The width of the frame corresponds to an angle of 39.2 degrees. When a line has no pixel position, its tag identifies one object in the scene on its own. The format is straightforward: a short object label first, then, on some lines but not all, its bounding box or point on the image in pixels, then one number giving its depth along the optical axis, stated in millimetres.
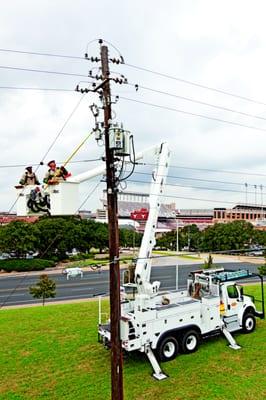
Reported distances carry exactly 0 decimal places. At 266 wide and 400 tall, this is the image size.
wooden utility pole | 8430
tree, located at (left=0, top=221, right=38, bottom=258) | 52219
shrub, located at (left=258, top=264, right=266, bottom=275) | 26323
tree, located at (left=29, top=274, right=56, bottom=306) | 25047
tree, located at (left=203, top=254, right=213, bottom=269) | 27669
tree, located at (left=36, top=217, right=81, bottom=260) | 57000
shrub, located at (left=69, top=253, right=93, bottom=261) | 61444
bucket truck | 11562
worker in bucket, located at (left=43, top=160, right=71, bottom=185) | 9133
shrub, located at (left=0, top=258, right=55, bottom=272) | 50906
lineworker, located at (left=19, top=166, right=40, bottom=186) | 9523
